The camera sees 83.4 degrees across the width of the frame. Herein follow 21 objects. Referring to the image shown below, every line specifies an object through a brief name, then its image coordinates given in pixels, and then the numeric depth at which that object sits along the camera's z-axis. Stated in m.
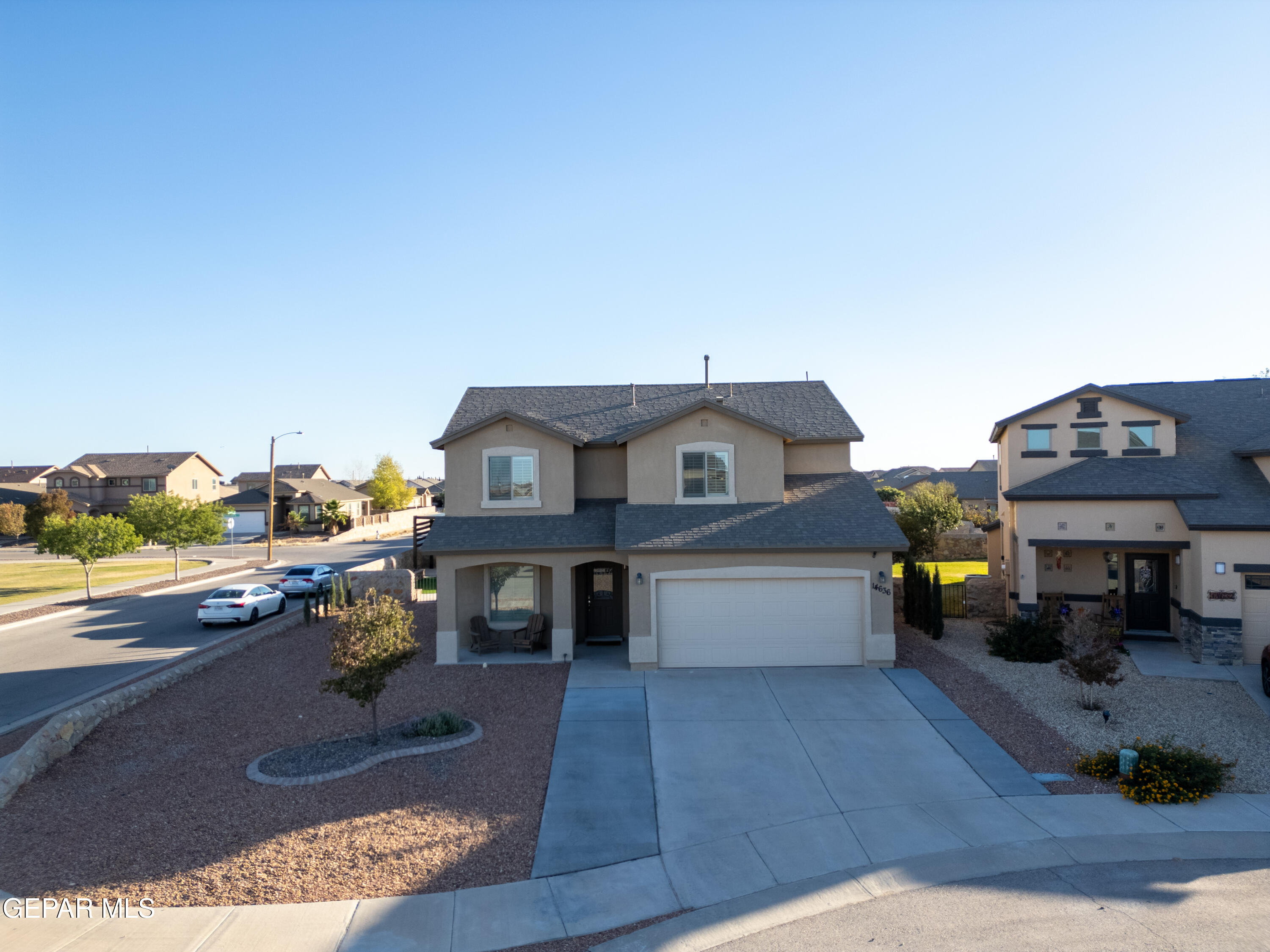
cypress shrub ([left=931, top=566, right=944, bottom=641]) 19.03
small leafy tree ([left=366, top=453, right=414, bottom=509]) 73.88
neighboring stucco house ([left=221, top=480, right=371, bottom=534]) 65.56
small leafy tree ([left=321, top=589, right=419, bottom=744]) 10.98
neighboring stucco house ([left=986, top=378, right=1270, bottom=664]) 16.09
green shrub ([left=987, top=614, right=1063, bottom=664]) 16.84
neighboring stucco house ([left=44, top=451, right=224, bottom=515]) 68.88
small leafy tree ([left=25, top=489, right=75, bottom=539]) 54.91
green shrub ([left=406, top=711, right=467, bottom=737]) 11.80
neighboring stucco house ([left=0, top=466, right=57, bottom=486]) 87.31
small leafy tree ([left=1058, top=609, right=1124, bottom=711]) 12.83
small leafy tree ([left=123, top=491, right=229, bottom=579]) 34.78
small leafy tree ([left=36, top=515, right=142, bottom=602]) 27.58
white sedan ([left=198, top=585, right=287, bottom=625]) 22.33
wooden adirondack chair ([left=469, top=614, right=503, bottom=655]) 17.52
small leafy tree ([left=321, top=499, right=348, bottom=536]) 61.16
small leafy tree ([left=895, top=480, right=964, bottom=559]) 31.78
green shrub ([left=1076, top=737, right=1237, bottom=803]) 9.41
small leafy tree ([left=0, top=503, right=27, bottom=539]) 59.31
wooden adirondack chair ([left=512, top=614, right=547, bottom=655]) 17.53
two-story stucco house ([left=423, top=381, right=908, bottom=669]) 16.30
